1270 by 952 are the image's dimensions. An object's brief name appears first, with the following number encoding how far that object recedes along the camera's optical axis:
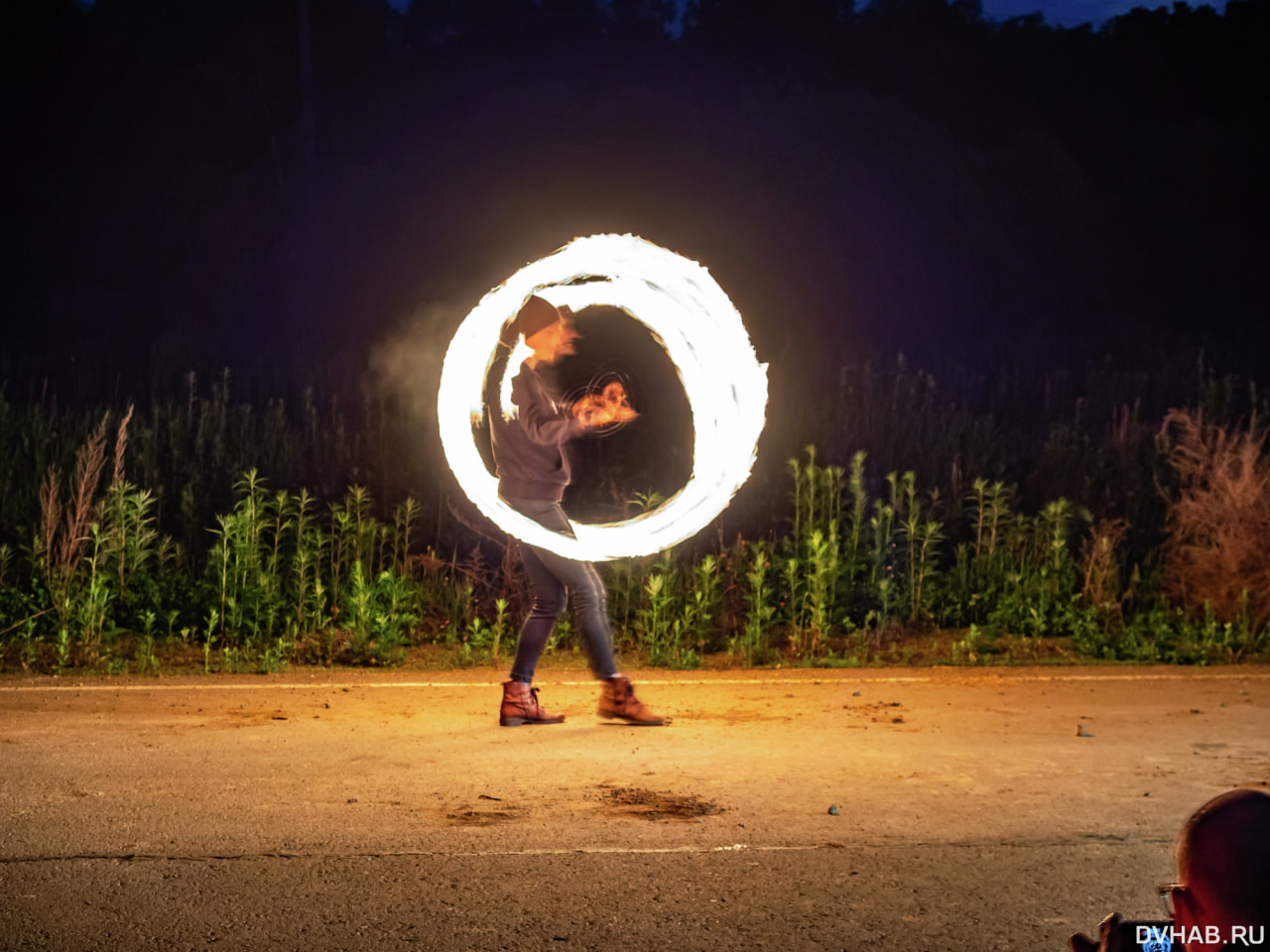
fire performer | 8.02
